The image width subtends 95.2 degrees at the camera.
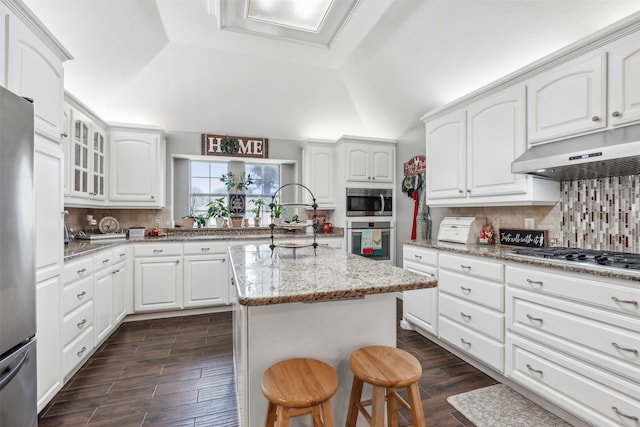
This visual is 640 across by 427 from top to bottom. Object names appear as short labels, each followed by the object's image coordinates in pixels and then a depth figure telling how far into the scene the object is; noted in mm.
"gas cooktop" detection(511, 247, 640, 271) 1540
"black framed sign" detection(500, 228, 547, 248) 2342
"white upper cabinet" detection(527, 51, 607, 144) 1756
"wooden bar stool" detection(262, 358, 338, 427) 971
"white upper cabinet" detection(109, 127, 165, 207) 3434
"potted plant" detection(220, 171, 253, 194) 4293
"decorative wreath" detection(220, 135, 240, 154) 4188
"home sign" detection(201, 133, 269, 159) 4145
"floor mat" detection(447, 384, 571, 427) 1690
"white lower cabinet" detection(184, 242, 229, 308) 3447
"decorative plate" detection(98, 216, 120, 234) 3418
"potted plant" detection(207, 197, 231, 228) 4125
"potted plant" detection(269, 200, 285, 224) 4001
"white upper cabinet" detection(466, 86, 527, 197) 2225
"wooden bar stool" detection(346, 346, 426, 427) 1095
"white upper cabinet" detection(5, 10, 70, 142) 1472
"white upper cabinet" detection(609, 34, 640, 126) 1599
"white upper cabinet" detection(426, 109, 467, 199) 2715
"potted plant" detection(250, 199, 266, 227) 4340
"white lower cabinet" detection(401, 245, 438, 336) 2646
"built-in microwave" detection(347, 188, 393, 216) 4086
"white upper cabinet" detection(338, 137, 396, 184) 4086
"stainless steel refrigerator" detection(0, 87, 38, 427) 1093
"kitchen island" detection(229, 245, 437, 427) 1139
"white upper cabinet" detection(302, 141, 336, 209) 4258
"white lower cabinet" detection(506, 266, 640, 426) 1413
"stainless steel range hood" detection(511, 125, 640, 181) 1562
